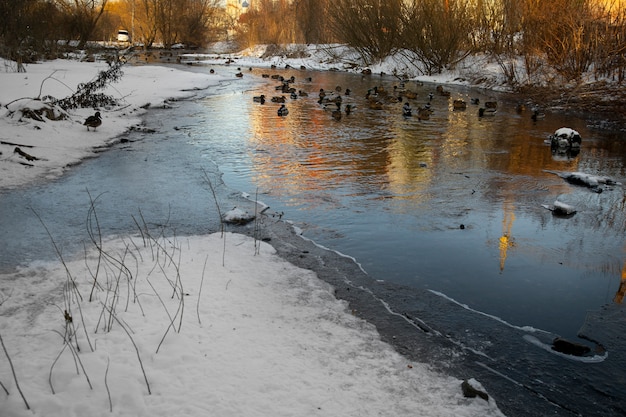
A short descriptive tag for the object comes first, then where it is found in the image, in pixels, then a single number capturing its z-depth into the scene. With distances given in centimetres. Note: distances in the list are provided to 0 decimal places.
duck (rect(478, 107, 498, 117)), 1524
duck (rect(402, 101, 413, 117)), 1498
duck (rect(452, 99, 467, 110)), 1675
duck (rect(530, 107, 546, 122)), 1479
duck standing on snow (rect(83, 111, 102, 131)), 1120
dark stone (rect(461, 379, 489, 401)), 306
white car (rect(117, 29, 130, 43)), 5744
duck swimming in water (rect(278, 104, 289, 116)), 1452
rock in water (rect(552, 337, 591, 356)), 366
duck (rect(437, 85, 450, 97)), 2045
